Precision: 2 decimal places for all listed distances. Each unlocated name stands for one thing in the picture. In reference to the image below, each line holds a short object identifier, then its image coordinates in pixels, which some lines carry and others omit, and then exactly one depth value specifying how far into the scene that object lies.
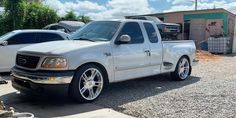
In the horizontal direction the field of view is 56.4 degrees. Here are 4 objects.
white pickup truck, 4.29
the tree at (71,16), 15.86
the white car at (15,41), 6.94
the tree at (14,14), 11.53
